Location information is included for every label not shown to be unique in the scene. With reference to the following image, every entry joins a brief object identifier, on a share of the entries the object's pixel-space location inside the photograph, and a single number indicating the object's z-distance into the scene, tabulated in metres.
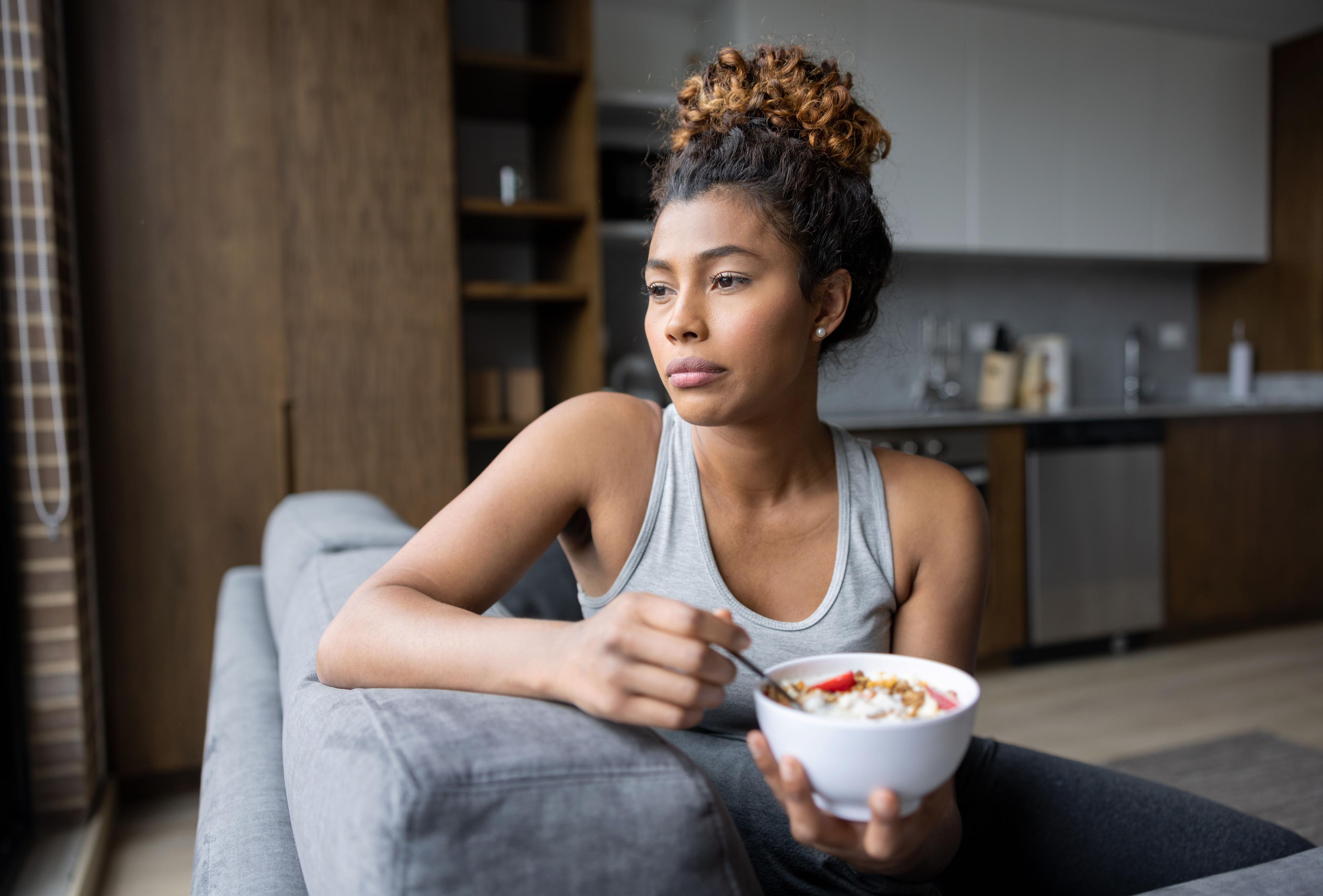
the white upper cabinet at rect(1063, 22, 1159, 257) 3.83
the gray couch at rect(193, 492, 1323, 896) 0.46
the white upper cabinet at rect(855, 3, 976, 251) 3.46
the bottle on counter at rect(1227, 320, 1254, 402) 4.33
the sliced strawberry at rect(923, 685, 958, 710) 0.56
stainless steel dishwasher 3.39
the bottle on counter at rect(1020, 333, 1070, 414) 4.02
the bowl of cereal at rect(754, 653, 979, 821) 0.50
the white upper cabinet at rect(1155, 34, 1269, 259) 4.01
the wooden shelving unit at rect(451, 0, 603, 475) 2.87
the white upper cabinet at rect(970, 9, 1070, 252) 3.66
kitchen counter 3.20
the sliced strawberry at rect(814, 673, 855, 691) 0.60
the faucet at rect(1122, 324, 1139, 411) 4.42
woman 0.89
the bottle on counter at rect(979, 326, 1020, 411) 3.97
